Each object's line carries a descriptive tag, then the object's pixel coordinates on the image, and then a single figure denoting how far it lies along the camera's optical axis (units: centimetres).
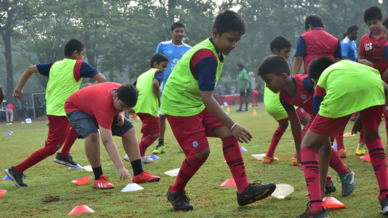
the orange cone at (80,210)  379
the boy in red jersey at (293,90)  374
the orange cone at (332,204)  339
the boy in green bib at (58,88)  541
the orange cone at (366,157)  554
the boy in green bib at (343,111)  309
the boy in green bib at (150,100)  696
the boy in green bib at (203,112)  354
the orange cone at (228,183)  463
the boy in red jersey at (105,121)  457
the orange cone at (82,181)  532
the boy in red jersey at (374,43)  618
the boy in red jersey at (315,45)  615
